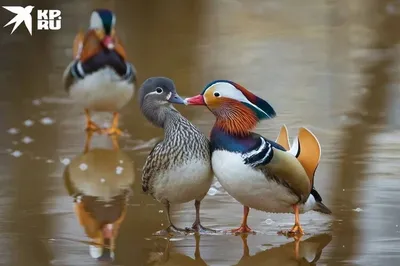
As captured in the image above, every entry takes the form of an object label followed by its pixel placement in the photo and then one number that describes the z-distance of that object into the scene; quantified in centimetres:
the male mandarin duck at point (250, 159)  1097
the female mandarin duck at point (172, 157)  1112
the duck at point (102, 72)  1720
